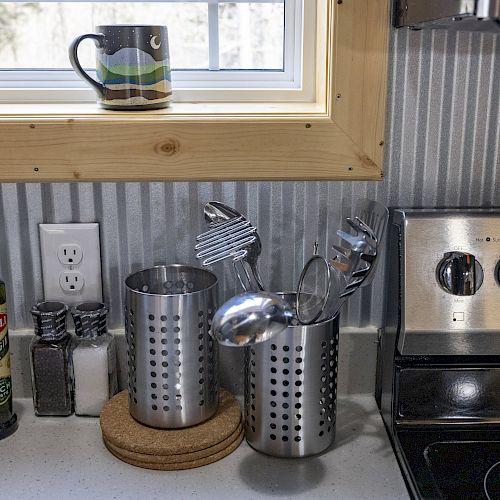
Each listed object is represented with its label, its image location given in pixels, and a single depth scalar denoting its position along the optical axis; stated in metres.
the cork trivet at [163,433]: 1.00
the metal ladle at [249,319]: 0.86
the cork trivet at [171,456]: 1.00
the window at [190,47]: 1.21
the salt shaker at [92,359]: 1.10
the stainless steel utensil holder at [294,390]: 0.99
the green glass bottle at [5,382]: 1.06
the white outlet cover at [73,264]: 1.13
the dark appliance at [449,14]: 0.70
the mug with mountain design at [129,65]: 1.06
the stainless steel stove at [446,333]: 1.03
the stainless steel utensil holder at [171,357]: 1.01
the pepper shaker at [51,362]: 1.08
